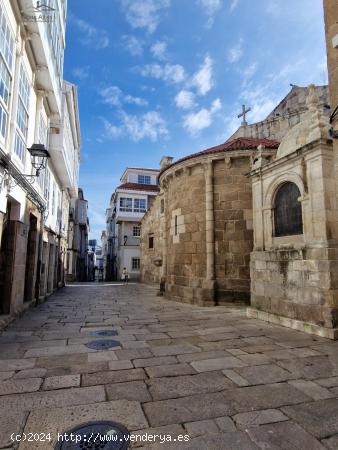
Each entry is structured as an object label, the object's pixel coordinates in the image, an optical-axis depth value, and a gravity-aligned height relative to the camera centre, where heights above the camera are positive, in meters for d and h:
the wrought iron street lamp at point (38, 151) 7.58 +2.92
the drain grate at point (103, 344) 5.13 -1.52
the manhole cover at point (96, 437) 2.31 -1.48
